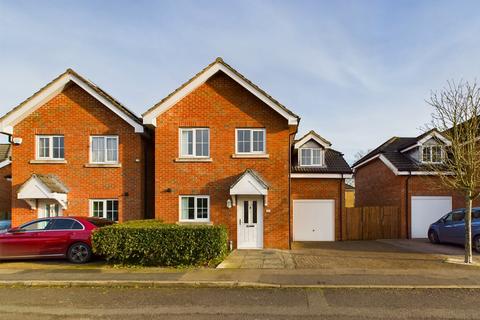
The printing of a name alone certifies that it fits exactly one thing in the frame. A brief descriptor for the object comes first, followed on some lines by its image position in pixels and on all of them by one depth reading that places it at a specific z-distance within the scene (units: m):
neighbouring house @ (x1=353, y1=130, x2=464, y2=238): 17.98
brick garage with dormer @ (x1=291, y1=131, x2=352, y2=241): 17.84
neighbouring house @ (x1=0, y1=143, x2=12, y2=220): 19.09
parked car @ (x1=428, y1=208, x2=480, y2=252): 13.48
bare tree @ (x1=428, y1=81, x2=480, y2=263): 10.80
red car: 11.38
